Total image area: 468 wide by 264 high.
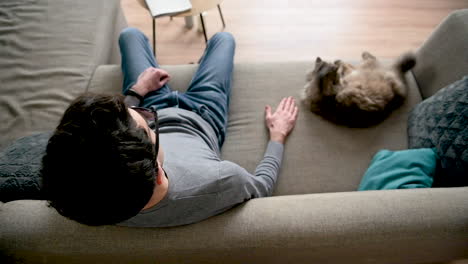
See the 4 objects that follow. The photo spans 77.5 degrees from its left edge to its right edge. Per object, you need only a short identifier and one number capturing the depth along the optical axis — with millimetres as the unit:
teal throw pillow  974
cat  1244
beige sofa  784
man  522
